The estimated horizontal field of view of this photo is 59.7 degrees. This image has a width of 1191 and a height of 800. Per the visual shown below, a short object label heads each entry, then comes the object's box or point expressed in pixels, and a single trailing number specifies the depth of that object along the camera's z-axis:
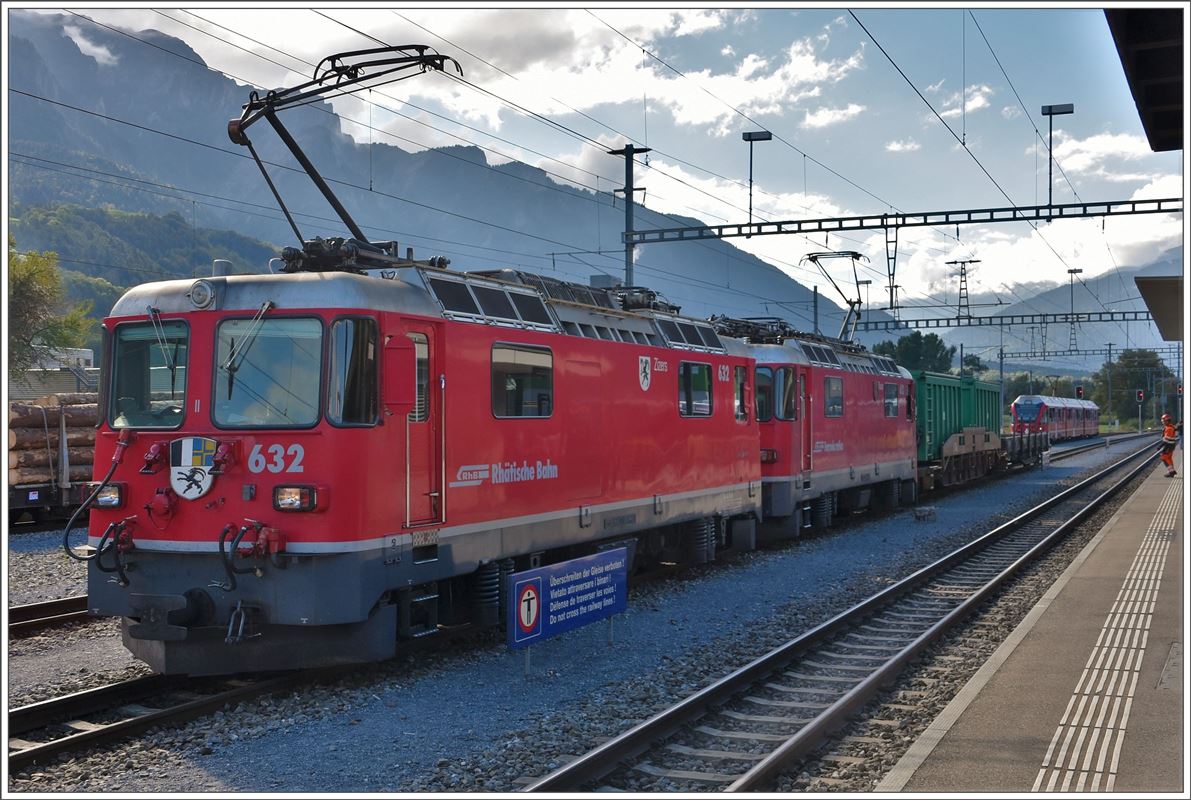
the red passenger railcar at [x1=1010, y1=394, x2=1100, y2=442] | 48.72
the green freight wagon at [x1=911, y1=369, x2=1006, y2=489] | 30.11
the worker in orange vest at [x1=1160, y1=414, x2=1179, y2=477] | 33.69
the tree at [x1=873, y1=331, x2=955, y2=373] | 86.62
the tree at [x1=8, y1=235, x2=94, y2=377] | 42.84
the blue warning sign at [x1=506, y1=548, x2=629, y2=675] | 9.22
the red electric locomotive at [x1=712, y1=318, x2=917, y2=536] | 18.64
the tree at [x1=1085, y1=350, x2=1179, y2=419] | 102.14
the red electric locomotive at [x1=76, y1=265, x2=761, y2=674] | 8.32
